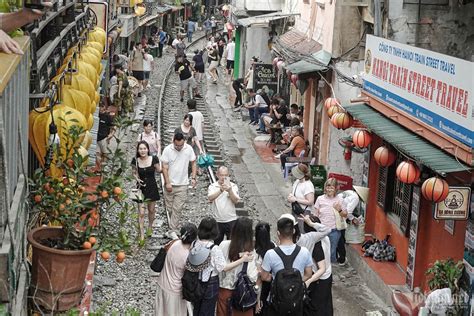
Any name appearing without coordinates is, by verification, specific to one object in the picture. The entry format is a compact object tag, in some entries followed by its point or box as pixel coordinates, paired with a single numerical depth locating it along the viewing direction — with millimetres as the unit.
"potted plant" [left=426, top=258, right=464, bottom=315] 11711
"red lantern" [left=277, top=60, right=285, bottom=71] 27414
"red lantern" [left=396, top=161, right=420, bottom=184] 12945
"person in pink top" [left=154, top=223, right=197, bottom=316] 10195
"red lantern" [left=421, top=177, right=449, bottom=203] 11719
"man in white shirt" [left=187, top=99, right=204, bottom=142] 20125
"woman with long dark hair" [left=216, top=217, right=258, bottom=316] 10125
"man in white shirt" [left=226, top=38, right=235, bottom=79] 42469
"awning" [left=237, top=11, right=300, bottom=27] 30250
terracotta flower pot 8555
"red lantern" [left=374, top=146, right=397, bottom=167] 14547
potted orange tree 8617
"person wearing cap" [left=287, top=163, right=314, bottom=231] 14781
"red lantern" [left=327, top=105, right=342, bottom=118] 17562
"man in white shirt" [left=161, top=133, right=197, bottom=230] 15094
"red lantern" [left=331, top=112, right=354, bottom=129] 17062
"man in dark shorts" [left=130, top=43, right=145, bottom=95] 34750
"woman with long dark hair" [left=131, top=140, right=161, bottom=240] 14992
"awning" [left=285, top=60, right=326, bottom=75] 21062
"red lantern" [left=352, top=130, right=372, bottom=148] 15854
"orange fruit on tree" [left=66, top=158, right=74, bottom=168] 9578
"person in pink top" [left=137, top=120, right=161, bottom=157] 17609
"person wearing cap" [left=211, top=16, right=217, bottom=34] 65750
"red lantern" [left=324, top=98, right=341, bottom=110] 17797
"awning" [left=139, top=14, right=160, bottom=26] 47722
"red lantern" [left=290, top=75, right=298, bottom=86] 24484
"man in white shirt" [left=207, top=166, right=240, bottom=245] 13500
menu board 31984
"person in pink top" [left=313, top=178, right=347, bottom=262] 14891
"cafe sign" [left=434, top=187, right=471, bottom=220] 11812
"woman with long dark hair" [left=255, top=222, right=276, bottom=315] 10359
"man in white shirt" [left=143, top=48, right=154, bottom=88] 34938
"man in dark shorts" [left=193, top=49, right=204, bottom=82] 37844
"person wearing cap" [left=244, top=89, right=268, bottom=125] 29500
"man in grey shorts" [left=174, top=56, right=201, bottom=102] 32081
